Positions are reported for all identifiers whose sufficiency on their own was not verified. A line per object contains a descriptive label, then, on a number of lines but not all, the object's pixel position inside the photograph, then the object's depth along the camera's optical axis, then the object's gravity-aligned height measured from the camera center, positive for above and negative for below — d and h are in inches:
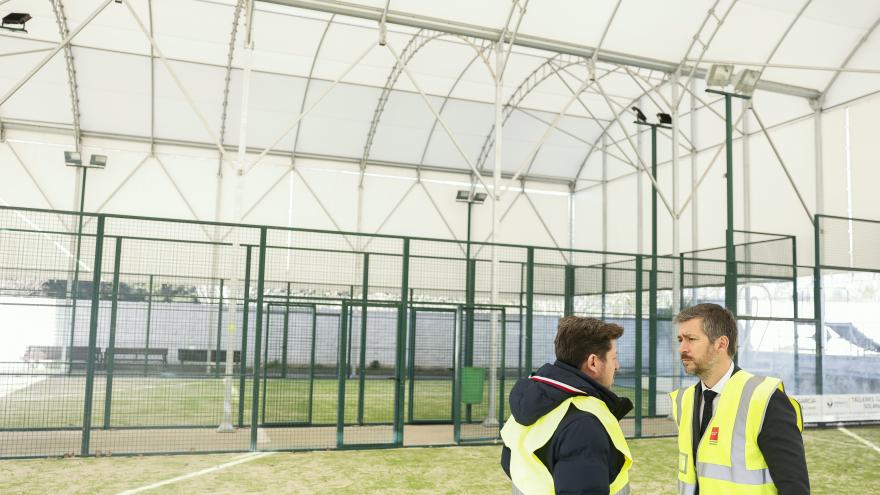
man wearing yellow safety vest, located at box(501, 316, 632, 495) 84.6 -11.9
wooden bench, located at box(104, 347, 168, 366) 402.3 -24.9
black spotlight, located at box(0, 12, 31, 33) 571.2 +226.1
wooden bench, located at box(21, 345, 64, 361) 464.1 -30.4
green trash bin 464.4 -39.7
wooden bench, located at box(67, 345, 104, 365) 549.2 -34.0
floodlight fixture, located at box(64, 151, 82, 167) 687.1 +143.4
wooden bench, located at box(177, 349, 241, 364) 525.9 -35.0
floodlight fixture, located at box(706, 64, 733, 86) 479.8 +167.7
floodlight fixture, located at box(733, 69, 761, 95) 490.6 +167.9
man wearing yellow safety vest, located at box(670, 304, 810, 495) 95.3 -13.4
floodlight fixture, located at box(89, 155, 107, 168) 680.4 +139.3
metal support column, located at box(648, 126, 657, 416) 465.4 -6.5
